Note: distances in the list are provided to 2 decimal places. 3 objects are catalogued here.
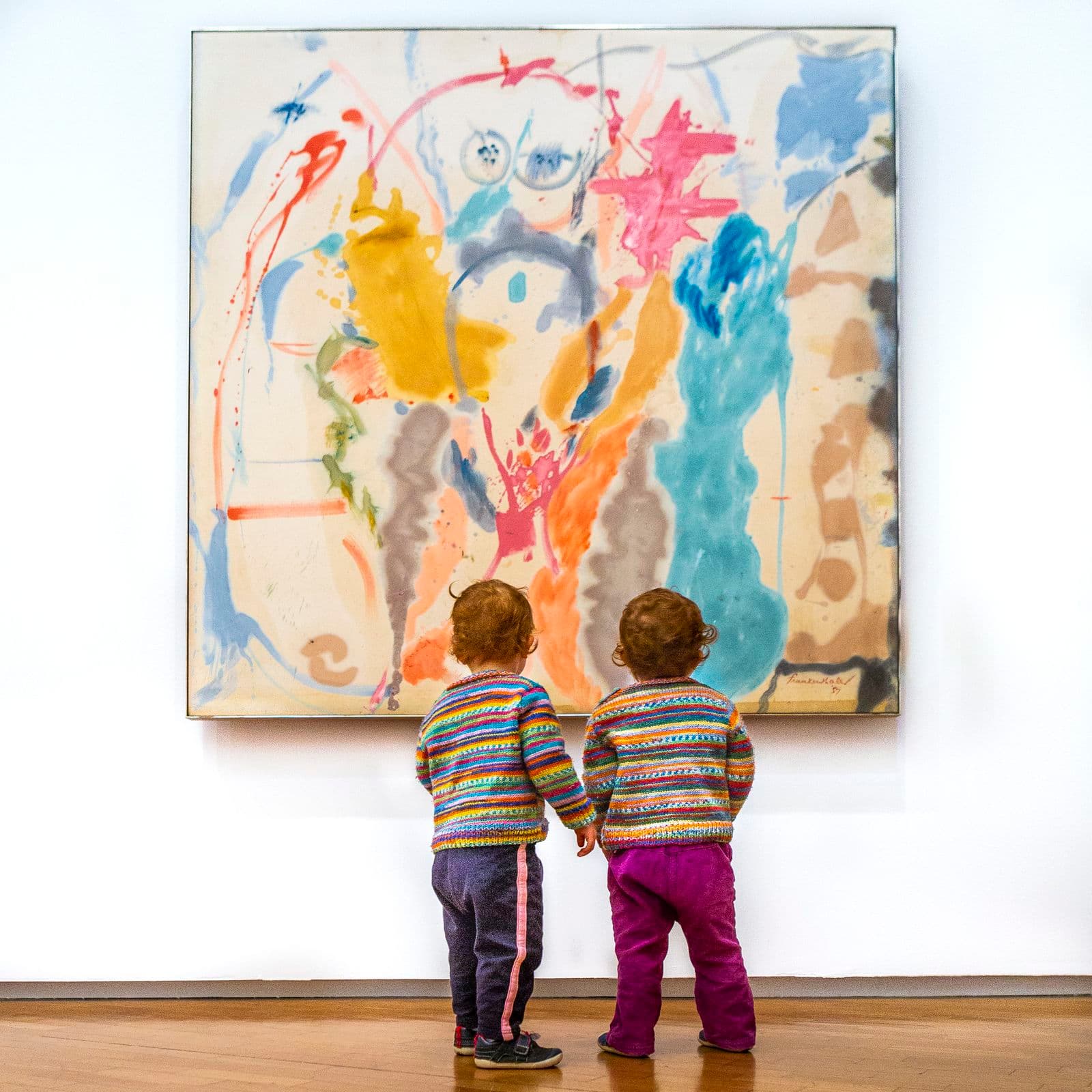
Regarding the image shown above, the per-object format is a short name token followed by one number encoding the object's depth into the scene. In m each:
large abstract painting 2.86
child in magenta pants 2.26
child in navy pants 2.21
